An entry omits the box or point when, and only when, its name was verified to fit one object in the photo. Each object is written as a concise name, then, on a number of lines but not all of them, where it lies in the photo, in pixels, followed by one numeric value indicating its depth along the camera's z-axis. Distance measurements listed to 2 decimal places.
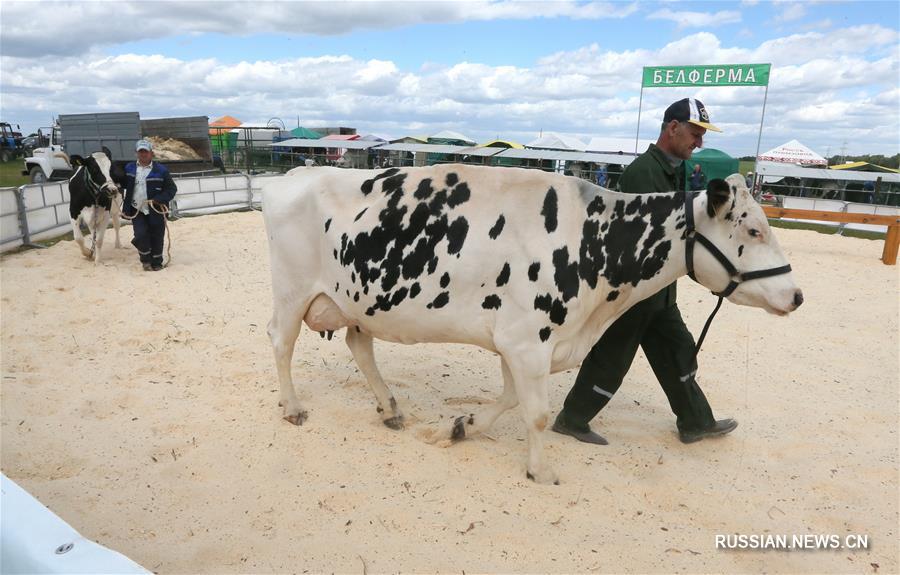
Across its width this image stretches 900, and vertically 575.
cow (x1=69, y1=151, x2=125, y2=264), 8.70
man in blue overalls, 8.34
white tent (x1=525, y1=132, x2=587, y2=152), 28.72
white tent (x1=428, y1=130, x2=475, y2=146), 32.56
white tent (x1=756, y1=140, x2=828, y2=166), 26.73
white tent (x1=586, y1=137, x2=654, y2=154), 28.16
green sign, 14.31
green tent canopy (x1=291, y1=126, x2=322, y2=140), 35.38
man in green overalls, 3.82
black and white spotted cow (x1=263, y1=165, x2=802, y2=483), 3.33
